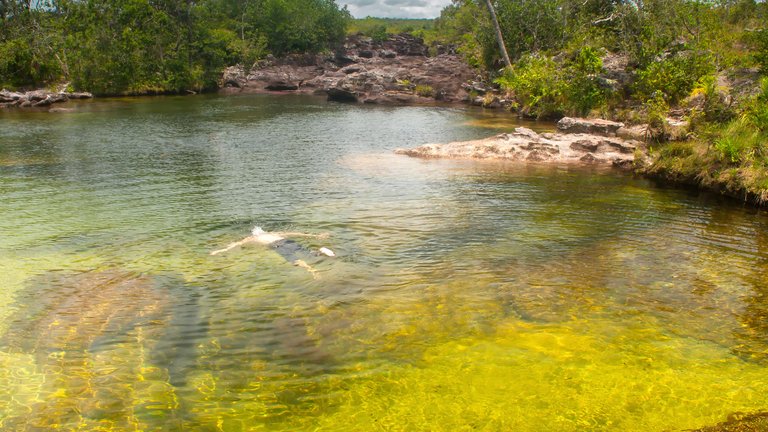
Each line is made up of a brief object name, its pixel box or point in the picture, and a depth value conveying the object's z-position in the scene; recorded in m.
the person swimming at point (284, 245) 11.08
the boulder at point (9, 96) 45.62
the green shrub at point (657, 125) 21.58
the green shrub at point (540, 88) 35.06
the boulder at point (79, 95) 51.71
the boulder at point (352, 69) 76.55
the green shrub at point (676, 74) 28.19
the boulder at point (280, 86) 71.38
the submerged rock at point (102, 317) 7.37
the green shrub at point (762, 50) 23.36
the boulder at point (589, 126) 26.00
